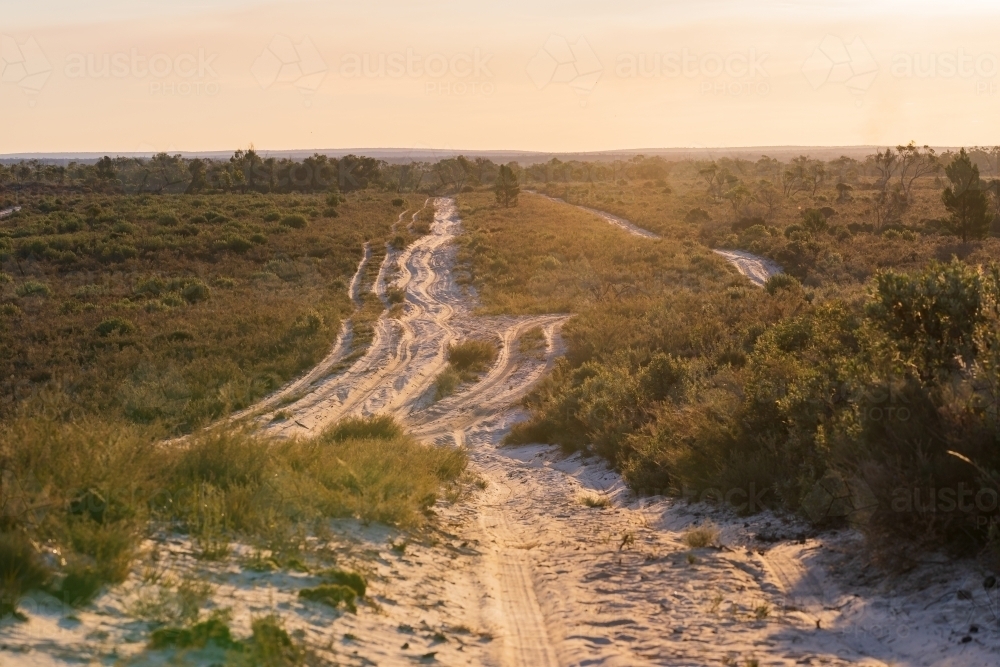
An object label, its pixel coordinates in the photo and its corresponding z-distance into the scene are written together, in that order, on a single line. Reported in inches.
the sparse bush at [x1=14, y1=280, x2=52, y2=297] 1184.8
